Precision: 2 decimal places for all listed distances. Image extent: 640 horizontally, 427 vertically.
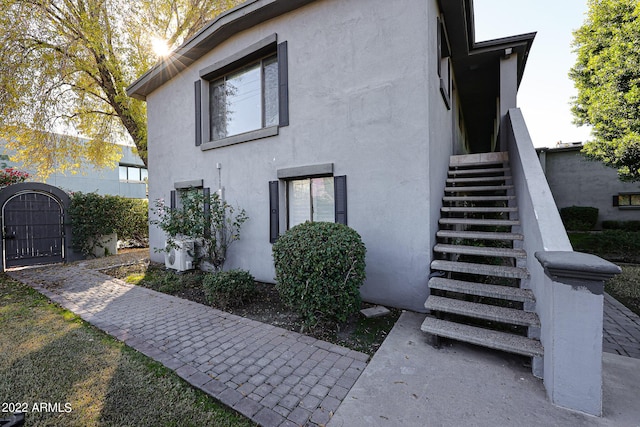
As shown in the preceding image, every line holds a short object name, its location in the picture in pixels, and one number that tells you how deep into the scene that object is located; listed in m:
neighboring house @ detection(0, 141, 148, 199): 17.08
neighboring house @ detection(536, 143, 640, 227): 11.88
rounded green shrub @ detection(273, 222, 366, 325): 3.32
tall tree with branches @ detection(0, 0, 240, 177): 8.02
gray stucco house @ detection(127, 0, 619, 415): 2.58
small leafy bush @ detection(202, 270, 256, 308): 4.48
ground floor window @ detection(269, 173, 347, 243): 4.71
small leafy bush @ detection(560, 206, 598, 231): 11.98
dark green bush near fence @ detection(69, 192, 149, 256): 8.62
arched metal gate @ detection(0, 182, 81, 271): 7.55
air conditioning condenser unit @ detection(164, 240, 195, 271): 6.49
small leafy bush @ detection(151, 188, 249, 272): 5.90
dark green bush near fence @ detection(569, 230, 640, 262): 7.43
